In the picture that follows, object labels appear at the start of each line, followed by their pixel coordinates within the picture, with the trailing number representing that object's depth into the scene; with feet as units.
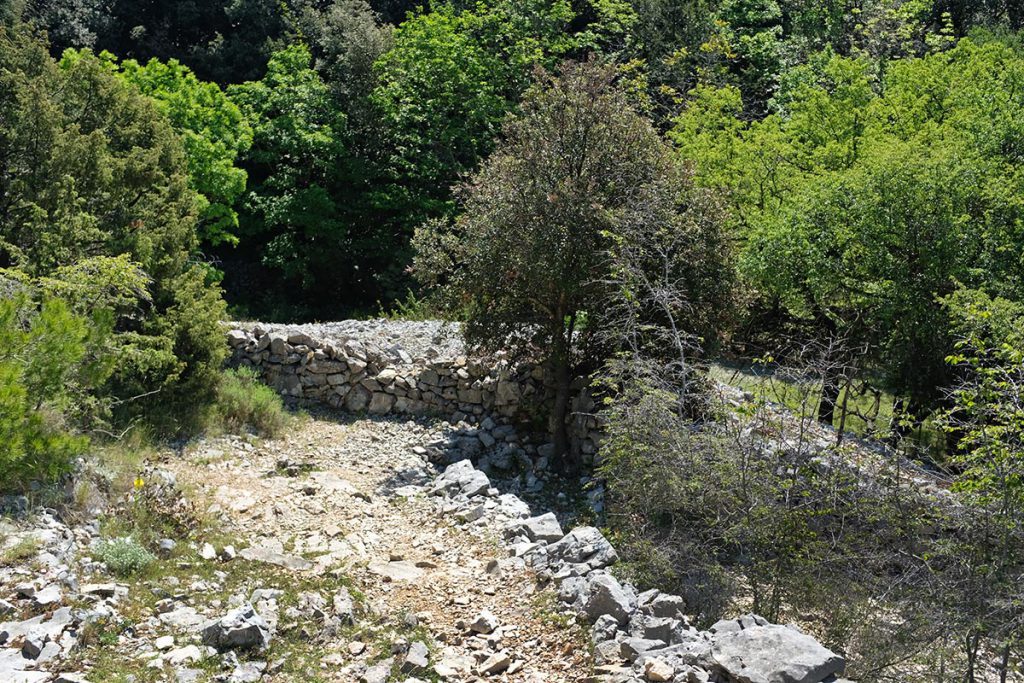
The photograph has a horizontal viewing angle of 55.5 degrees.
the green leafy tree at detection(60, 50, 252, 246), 75.36
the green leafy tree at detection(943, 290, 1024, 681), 28.04
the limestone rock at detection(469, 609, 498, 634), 29.78
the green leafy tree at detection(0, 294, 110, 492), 31.01
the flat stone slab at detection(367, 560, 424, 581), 34.01
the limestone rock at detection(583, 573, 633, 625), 28.55
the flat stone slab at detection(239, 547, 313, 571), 34.24
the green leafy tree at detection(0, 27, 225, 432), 42.34
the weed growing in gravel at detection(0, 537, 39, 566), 29.55
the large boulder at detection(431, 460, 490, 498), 42.19
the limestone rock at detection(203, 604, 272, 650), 27.81
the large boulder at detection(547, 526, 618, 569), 32.48
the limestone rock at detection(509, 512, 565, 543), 35.91
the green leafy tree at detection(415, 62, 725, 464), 44.91
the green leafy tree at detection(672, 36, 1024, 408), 49.78
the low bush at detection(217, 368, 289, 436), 49.39
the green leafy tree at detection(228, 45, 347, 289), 89.45
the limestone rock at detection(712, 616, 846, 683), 24.31
